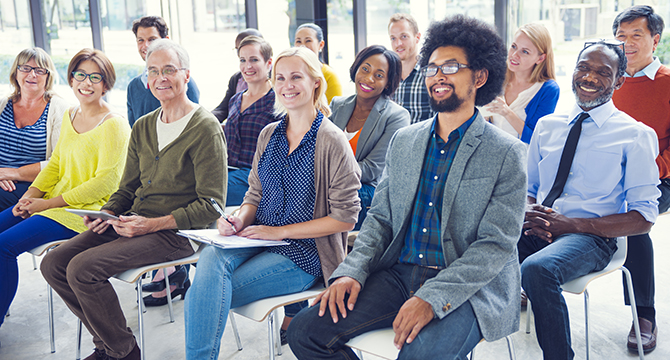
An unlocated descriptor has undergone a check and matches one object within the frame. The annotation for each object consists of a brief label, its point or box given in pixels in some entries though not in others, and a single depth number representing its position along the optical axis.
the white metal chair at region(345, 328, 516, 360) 1.50
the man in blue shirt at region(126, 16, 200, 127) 3.45
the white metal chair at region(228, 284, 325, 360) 1.75
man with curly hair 1.50
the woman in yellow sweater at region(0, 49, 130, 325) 2.51
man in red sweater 2.71
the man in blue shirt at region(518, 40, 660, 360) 1.92
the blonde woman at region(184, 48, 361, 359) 1.77
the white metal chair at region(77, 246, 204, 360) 2.10
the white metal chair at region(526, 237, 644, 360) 1.89
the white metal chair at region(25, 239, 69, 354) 2.50
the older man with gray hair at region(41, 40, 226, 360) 2.12
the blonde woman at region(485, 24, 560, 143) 2.86
